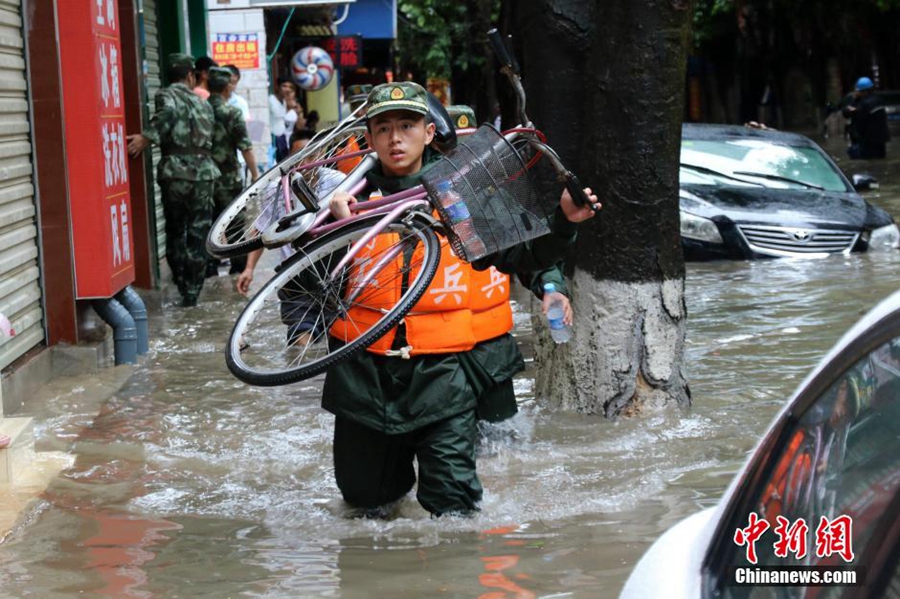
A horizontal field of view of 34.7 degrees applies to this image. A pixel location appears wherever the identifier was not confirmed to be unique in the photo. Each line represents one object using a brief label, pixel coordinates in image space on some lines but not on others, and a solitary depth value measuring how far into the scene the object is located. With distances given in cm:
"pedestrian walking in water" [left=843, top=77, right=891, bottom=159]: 2973
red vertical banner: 900
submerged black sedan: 1363
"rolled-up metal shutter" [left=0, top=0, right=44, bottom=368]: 841
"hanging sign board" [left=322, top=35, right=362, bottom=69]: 3459
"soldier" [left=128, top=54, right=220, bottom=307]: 1226
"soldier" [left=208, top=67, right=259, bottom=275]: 1332
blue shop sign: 3600
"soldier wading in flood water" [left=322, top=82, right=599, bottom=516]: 516
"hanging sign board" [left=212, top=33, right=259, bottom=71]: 2262
